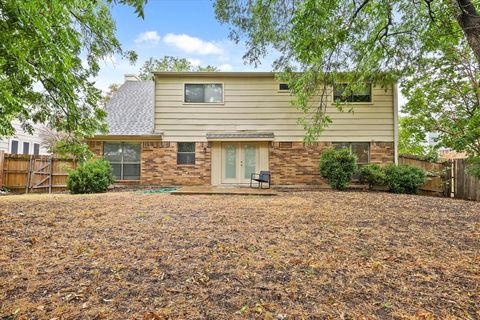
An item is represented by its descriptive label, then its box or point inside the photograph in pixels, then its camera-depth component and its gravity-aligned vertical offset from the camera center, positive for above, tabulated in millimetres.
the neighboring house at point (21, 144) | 16138 +1246
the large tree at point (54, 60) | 4230 +1871
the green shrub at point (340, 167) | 10680 +21
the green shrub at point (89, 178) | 10328 -506
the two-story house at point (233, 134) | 12125 +1434
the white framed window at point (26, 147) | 17609 +1068
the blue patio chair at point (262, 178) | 10796 -448
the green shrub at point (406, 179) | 10719 -407
